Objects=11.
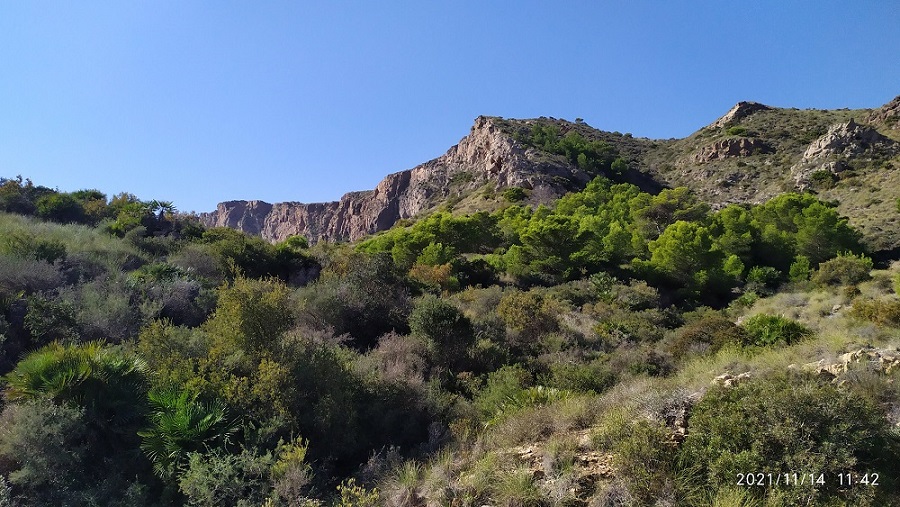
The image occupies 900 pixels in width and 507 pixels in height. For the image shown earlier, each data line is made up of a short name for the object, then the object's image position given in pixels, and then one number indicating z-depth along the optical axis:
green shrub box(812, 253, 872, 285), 19.75
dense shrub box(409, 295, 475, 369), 9.84
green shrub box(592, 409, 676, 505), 4.08
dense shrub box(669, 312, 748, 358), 10.38
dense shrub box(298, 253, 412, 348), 11.70
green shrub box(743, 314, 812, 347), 10.19
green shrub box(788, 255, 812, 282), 22.84
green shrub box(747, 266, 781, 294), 22.40
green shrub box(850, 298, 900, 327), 9.77
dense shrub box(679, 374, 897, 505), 3.79
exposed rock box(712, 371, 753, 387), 5.41
